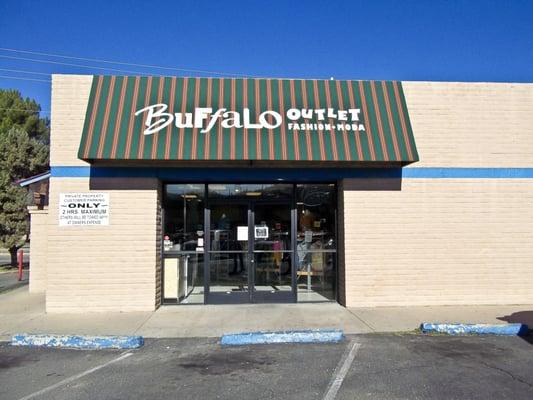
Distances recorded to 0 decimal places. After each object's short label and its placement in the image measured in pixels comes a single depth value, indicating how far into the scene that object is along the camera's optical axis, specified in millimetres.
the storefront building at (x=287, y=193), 10203
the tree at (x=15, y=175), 22250
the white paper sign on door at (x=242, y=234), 11359
